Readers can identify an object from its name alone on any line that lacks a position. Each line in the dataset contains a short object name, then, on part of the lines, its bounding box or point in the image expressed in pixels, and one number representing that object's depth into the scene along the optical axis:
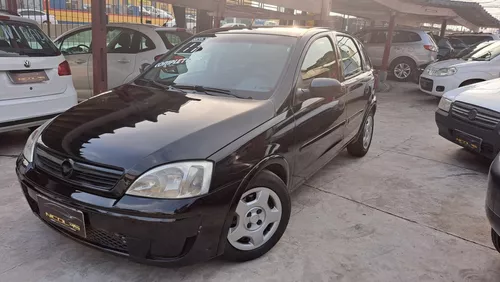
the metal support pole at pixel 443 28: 18.88
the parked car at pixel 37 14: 14.31
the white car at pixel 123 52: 6.46
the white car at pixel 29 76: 4.12
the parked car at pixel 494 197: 2.44
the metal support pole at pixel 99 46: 4.95
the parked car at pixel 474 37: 14.33
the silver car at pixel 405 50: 13.12
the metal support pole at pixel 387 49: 11.93
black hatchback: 2.17
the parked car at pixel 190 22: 18.48
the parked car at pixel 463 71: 8.34
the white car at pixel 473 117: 4.48
